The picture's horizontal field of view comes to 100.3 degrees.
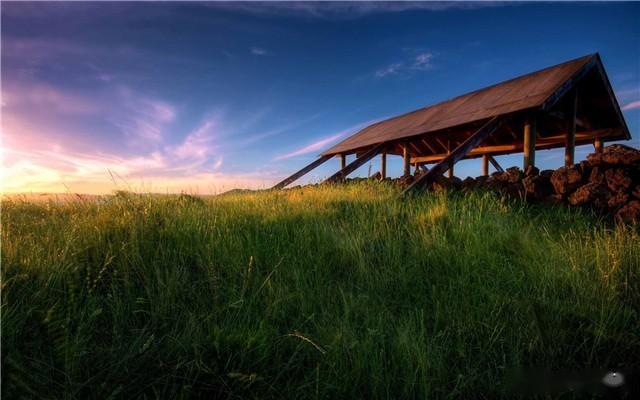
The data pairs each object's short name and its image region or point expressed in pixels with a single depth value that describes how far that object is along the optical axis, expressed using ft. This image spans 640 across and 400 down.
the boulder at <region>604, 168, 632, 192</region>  13.25
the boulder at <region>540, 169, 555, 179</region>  16.43
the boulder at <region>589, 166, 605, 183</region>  14.43
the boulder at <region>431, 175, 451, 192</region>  19.92
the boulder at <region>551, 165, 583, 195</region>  15.01
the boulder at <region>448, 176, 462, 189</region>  20.43
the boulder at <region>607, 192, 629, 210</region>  12.91
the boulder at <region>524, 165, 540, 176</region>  17.27
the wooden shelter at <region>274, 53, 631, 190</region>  20.34
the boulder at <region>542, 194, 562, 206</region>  14.74
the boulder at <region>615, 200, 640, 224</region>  11.93
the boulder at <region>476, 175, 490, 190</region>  19.18
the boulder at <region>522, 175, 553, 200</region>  15.76
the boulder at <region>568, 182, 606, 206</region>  13.80
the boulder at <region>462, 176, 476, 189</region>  19.81
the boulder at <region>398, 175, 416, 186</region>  23.35
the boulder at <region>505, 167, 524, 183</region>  17.70
